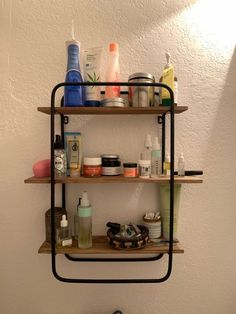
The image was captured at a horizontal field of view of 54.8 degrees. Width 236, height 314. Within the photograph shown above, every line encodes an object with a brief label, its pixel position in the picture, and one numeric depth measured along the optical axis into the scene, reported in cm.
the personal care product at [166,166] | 73
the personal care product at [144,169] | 71
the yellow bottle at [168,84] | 71
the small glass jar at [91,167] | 71
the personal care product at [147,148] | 78
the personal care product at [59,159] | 71
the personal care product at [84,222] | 74
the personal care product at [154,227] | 77
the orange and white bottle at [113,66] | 74
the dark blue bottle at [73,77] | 68
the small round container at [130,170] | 71
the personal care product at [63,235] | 74
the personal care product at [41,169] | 73
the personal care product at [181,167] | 75
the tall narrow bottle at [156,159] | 76
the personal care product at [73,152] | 73
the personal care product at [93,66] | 72
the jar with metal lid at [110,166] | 72
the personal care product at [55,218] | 77
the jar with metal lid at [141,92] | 70
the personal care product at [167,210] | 77
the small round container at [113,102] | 69
